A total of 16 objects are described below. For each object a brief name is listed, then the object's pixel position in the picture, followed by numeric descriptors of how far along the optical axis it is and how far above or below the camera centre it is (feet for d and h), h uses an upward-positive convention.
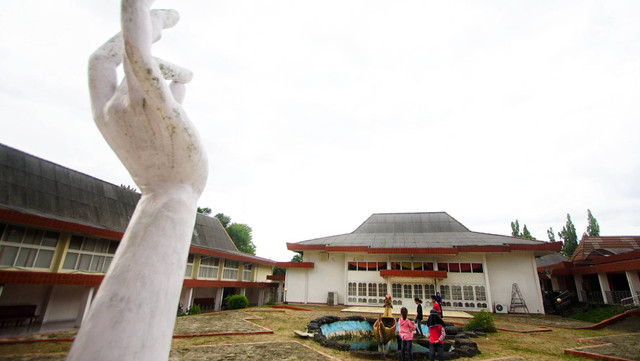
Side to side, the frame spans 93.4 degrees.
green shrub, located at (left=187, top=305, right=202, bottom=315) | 52.27 -6.01
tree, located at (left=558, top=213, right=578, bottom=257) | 132.16 +22.98
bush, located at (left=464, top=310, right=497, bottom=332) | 35.53 -4.31
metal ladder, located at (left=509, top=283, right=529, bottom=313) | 59.00 -2.36
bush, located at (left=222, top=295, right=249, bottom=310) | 61.93 -5.13
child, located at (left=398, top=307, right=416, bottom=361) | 21.67 -3.40
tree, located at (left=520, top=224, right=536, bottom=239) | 134.64 +23.59
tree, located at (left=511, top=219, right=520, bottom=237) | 145.69 +27.26
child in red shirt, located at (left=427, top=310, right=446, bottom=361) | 20.12 -3.09
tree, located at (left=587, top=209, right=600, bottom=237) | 141.30 +29.26
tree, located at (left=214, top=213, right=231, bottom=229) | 144.15 +26.09
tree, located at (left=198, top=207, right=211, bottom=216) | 138.95 +28.93
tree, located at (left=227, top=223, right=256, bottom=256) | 144.36 +18.56
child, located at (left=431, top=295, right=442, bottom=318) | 24.36 -1.45
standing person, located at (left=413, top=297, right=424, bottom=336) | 26.80 -2.35
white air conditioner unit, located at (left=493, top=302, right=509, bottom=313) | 59.52 -3.96
